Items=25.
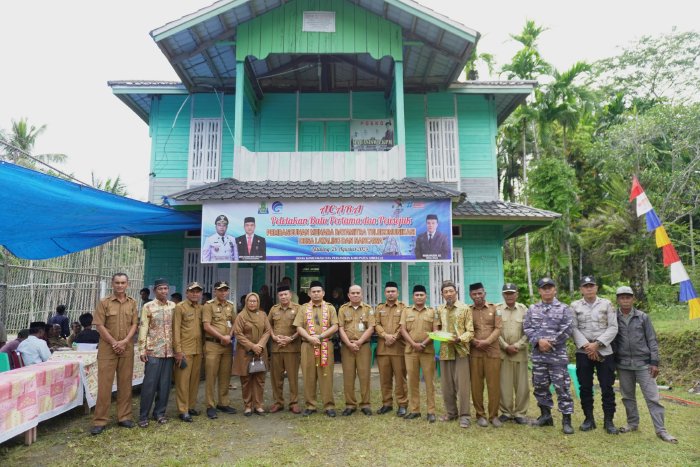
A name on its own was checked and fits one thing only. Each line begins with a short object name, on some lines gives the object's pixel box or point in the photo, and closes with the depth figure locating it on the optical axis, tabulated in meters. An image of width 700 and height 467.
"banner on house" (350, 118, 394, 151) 10.91
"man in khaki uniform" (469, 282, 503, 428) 5.67
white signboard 9.11
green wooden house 8.98
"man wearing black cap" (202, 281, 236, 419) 6.08
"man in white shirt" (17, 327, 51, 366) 6.08
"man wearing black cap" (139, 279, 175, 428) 5.70
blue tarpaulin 5.85
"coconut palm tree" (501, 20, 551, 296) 16.80
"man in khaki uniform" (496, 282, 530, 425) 5.78
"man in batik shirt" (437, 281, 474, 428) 5.65
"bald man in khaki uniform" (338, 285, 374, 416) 6.10
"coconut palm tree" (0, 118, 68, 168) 25.70
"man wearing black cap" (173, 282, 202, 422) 5.86
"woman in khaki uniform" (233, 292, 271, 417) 6.06
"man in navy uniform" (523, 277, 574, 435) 5.44
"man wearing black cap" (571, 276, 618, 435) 5.42
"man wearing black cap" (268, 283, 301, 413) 6.17
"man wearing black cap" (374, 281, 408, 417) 6.07
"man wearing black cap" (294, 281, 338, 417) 6.07
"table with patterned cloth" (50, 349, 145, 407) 6.20
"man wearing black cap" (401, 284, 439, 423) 5.87
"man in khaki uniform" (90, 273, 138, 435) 5.44
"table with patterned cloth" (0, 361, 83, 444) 4.64
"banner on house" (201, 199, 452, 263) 7.98
